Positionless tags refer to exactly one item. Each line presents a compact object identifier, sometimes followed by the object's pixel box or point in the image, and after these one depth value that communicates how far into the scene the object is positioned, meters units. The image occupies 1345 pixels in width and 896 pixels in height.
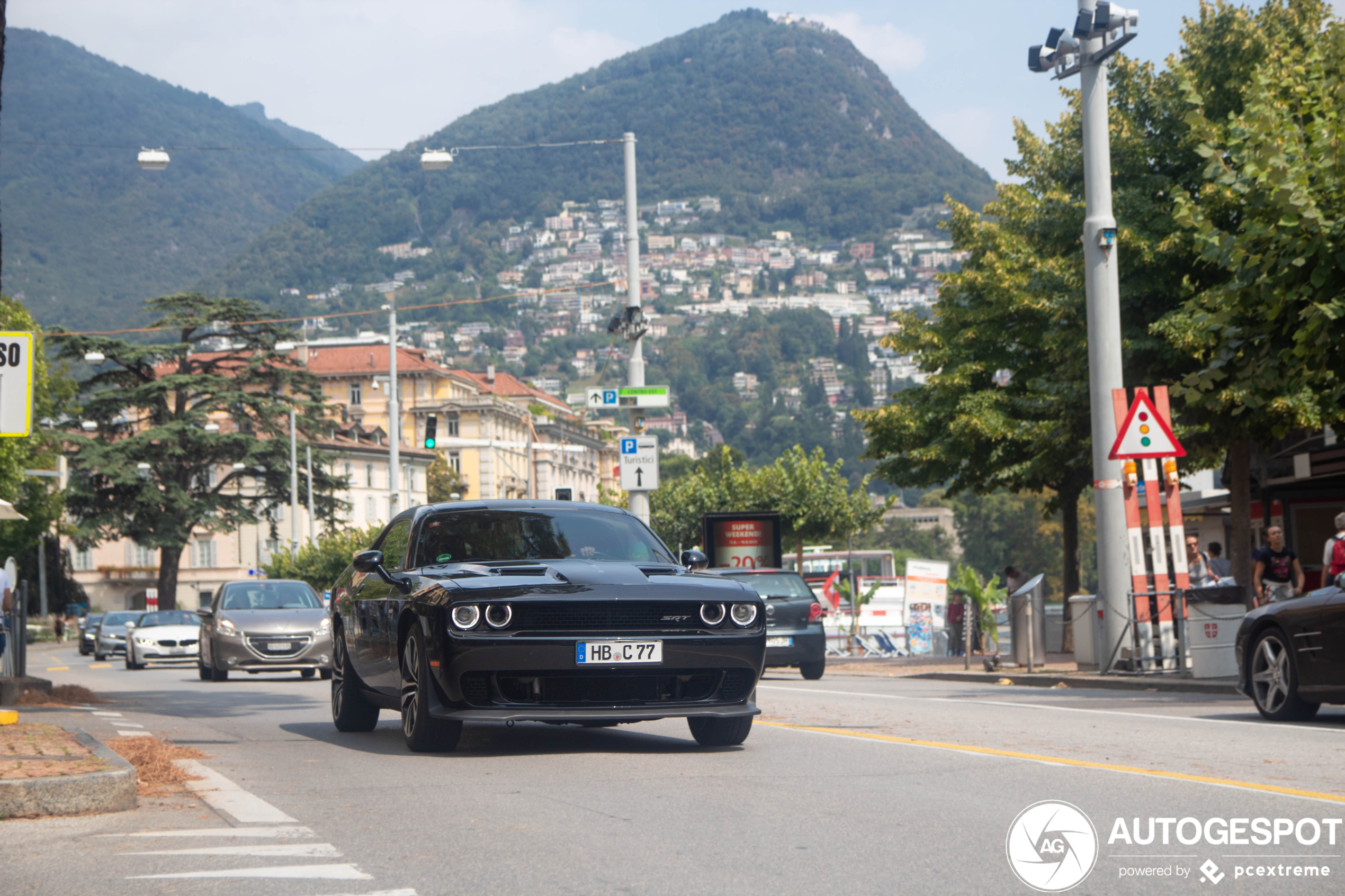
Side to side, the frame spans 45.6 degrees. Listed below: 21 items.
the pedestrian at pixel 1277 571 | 18.27
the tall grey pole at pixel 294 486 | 60.94
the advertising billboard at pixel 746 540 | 31.00
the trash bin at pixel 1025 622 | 22.81
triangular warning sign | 17.86
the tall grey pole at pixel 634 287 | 27.52
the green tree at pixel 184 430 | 64.12
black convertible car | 11.46
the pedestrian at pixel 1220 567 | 24.12
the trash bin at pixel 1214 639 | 17.44
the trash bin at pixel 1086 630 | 20.64
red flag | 49.44
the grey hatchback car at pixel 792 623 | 22.41
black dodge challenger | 8.99
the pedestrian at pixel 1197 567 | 21.34
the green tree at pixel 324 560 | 70.25
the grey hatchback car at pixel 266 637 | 21.41
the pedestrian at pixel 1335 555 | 15.19
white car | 31.77
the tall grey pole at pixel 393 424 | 44.28
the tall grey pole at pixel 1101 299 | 19.39
